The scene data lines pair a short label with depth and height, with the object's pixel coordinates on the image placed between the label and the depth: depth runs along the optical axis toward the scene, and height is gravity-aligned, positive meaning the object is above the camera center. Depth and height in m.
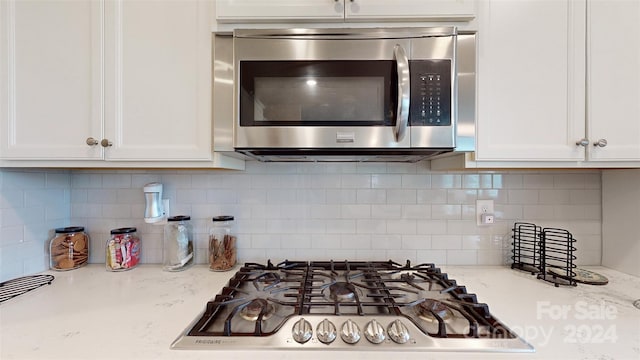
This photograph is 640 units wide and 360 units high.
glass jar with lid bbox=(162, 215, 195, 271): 1.31 -0.31
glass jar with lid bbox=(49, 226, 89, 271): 1.30 -0.33
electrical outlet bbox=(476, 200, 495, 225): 1.36 -0.16
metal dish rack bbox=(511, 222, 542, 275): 1.30 -0.31
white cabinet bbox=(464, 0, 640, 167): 1.05 +0.40
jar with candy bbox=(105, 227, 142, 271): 1.30 -0.33
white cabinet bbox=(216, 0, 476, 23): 1.01 +0.59
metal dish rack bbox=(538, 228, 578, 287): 1.14 -0.34
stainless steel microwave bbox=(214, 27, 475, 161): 0.99 +0.31
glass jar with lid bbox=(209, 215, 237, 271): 1.30 -0.31
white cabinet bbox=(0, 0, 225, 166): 1.06 +0.36
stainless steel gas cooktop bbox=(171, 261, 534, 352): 0.73 -0.40
